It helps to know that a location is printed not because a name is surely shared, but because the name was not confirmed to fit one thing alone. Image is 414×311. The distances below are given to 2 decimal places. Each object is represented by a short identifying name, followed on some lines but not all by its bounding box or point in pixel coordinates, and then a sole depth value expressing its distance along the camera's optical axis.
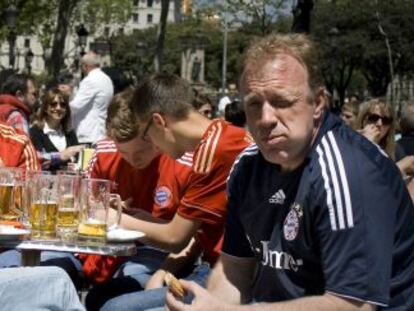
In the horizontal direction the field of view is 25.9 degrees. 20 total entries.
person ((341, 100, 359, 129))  10.03
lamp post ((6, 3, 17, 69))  27.33
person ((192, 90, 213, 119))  8.71
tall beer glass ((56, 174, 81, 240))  3.89
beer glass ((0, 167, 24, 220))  3.95
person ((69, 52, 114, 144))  10.12
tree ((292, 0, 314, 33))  13.89
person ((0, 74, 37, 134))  7.54
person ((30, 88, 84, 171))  8.49
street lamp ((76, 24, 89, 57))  32.50
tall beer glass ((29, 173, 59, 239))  3.87
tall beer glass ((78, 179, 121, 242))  3.85
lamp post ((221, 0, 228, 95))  48.76
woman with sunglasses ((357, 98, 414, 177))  7.18
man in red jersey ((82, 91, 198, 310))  4.32
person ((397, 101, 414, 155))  7.81
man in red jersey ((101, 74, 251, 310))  3.97
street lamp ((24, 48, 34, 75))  44.19
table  3.73
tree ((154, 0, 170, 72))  34.44
